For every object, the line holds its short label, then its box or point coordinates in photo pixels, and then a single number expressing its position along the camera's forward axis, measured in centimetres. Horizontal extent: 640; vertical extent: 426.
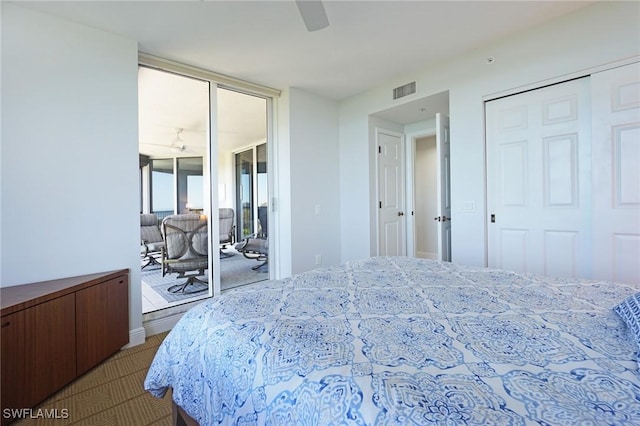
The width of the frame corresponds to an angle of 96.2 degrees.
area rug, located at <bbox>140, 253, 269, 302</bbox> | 339
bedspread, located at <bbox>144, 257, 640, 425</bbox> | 61
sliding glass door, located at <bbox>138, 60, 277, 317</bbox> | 319
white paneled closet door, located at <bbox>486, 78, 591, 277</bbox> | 229
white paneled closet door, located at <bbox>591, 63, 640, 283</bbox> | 203
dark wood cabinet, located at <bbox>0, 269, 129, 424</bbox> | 155
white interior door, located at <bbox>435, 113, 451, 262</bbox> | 303
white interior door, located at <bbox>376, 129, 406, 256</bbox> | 397
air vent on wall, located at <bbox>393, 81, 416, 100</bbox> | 328
